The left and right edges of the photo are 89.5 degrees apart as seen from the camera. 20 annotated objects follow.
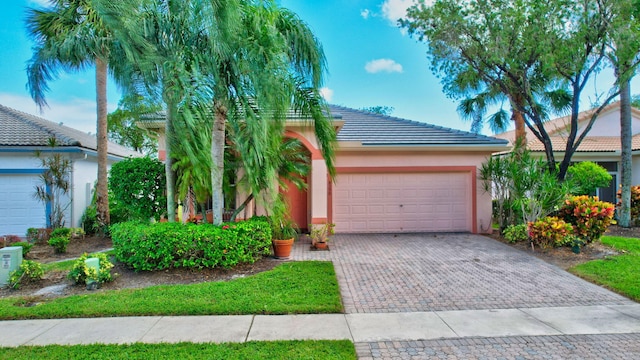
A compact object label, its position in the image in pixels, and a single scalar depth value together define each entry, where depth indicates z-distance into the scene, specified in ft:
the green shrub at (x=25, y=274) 20.14
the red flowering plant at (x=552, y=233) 28.19
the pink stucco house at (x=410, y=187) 37.78
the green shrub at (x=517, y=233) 31.57
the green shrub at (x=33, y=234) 33.63
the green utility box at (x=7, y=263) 20.42
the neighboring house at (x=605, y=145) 51.22
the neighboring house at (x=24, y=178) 35.70
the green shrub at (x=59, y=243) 29.40
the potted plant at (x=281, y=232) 26.13
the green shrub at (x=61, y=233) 31.60
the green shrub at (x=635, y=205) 41.81
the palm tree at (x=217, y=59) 20.48
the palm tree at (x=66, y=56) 29.19
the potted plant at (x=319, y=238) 29.96
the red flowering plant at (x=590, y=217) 28.43
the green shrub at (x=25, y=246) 27.37
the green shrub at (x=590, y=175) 41.50
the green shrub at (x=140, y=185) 26.96
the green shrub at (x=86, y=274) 19.77
